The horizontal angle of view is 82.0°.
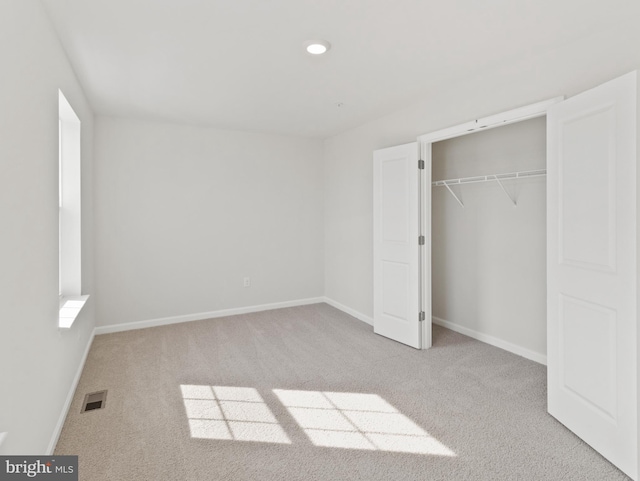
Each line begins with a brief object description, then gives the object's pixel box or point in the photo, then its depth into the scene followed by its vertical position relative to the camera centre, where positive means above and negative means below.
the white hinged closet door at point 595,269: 1.85 -0.18
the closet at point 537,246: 1.89 -0.07
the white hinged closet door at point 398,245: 3.62 -0.07
